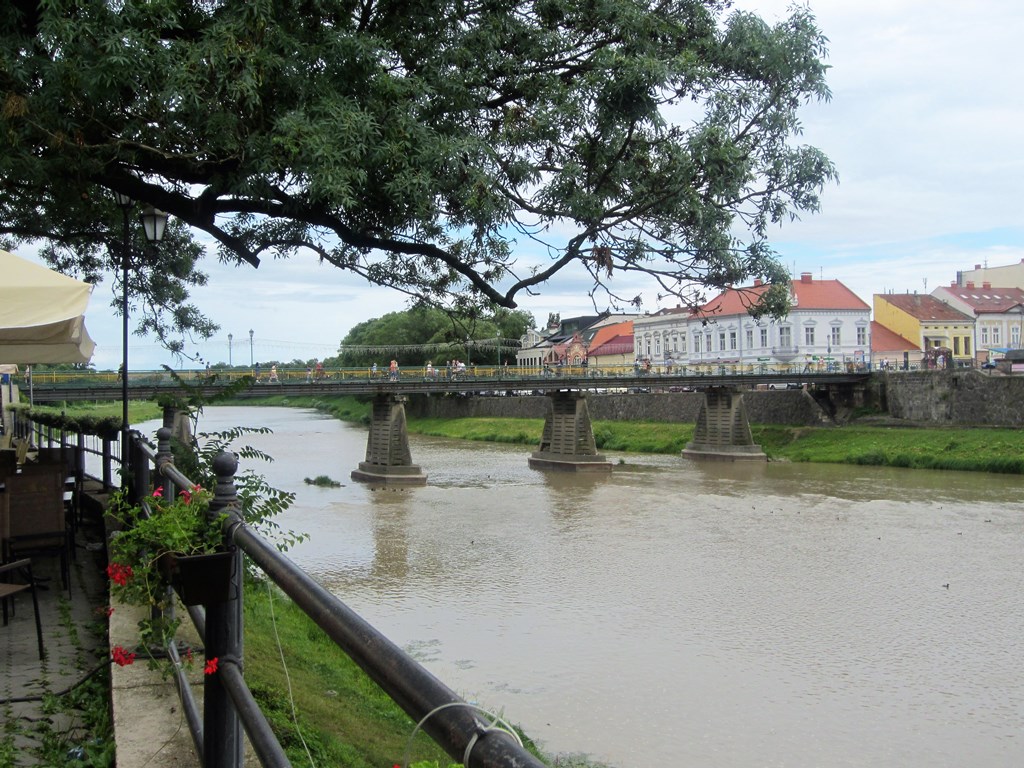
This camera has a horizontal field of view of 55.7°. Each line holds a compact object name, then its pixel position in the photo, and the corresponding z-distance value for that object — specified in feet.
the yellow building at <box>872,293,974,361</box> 204.95
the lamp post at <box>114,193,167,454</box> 29.30
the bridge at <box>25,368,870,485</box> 117.72
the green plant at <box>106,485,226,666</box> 10.00
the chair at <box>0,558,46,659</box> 16.14
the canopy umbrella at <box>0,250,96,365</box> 14.26
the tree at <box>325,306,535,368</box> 257.96
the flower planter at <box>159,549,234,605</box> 8.59
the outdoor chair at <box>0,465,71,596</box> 21.85
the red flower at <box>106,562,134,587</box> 12.05
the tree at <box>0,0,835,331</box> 20.18
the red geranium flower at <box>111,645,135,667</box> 12.91
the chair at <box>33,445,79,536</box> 24.63
